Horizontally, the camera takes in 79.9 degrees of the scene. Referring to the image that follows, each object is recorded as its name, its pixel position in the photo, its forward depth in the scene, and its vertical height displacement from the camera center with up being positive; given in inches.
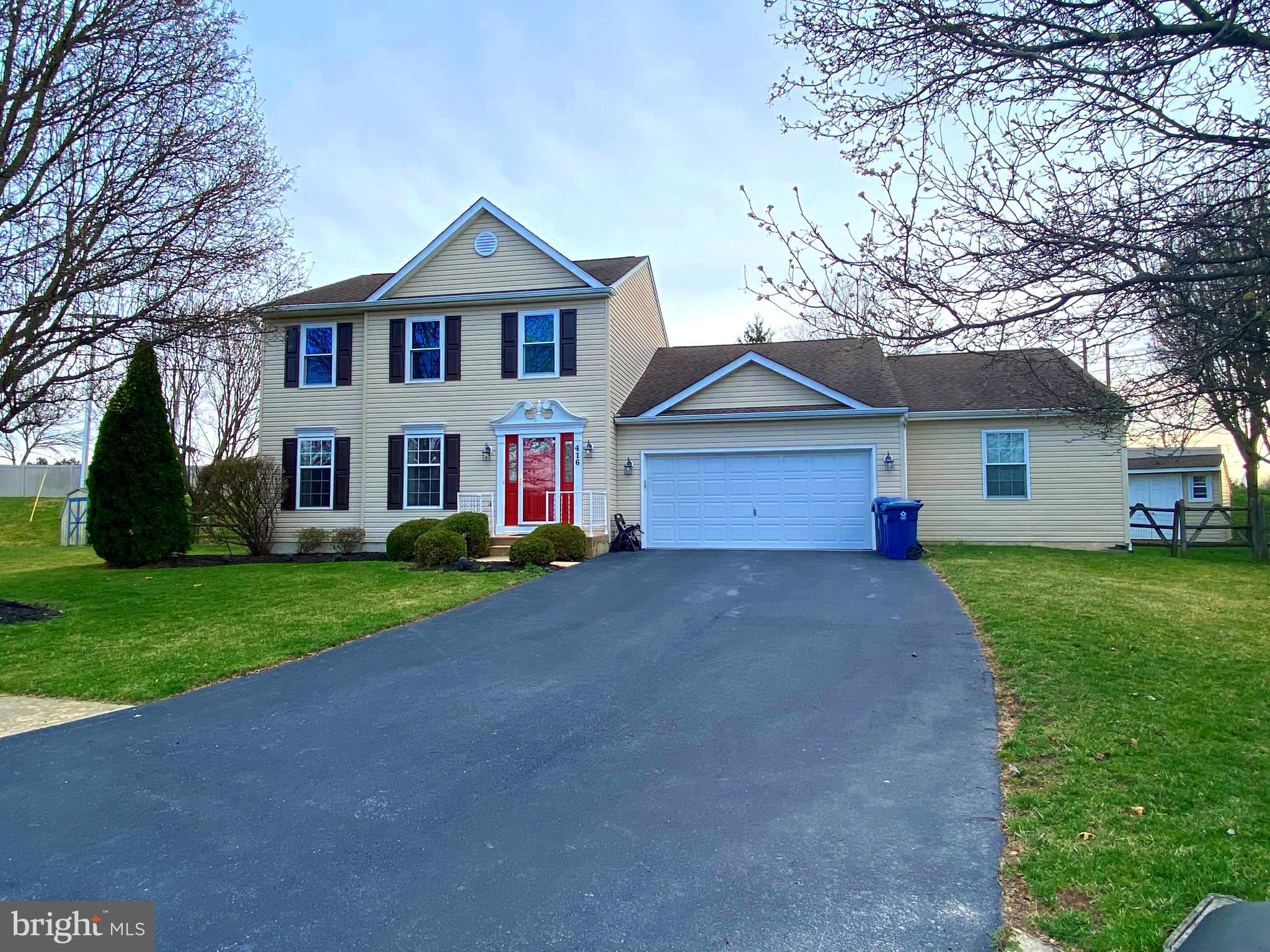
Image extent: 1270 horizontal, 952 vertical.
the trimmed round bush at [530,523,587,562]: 574.2 -27.5
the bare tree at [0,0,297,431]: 390.3 +183.2
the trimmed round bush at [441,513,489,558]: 594.9 -19.7
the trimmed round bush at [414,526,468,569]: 552.1 -32.3
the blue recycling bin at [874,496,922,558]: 575.8 -20.6
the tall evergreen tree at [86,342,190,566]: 609.9 +22.4
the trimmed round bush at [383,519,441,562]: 611.8 -27.3
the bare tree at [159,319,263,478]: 1116.5 +157.3
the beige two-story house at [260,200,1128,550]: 661.3 +65.7
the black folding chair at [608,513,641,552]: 654.5 -29.7
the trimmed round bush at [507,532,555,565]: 548.1 -34.4
